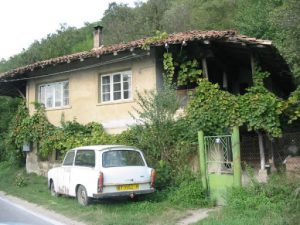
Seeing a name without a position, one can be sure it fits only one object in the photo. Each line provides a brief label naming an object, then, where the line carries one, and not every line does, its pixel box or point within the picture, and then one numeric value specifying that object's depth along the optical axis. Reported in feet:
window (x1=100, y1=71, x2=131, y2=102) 40.00
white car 25.75
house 35.08
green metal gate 25.51
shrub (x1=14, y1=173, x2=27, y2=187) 40.00
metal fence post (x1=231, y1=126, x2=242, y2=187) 25.34
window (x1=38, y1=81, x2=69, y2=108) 46.38
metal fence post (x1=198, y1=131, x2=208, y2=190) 27.43
